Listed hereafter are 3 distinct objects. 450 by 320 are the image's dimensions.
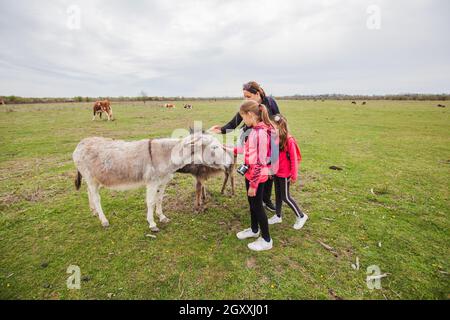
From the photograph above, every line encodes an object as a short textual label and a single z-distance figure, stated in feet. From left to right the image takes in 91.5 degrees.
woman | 14.75
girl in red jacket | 14.11
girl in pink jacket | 11.77
